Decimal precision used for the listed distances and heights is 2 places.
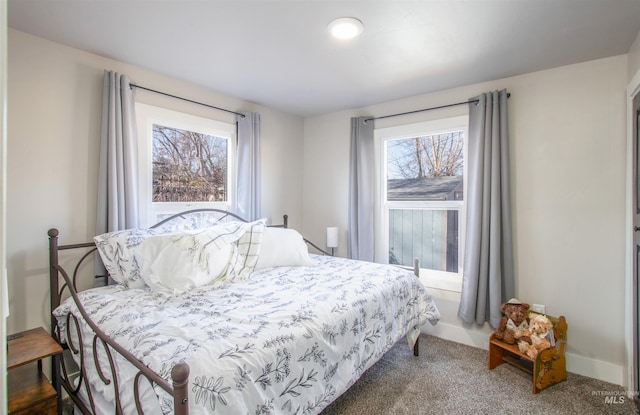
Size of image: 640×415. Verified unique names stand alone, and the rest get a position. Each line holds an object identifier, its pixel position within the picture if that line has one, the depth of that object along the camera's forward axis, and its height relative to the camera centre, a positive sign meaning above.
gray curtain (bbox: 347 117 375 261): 3.39 +0.17
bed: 1.11 -0.57
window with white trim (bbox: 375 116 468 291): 3.01 +0.09
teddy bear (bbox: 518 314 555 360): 2.18 -0.98
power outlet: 2.50 -0.86
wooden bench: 2.10 -1.16
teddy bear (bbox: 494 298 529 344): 2.36 -0.94
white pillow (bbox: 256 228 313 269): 2.63 -0.41
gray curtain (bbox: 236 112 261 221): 3.16 +0.41
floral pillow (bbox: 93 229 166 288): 1.99 -0.34
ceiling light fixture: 1.77 +1.09
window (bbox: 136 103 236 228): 2.52 +0.40
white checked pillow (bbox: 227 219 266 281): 2.24 -0.38
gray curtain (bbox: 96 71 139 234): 2.16 +0.34
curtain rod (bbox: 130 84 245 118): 2.42 +0.97
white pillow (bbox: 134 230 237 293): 1.92 -0.38
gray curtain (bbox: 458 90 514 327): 2.60 -0.10
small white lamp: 3.48 -0.36
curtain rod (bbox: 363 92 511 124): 2.75 +0.99
